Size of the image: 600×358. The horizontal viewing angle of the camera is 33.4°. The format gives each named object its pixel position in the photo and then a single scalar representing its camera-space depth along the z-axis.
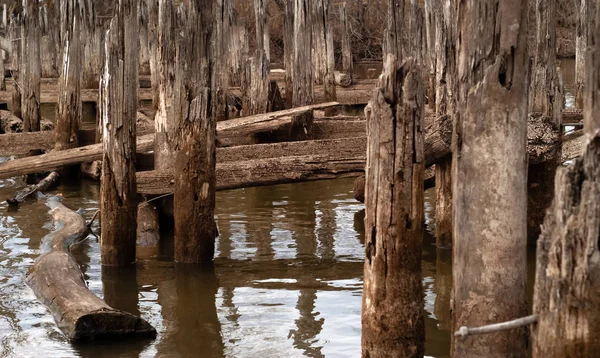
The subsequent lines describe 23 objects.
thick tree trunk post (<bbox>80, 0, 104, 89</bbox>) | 15.43
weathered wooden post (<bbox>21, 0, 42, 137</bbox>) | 14.79
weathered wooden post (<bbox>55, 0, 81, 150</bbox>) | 13.02
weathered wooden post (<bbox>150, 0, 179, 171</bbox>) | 8.26
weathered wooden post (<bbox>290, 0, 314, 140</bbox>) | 14.45
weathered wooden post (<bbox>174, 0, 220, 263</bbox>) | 8.01
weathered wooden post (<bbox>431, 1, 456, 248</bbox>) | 8.59
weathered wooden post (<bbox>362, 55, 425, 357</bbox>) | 5.44
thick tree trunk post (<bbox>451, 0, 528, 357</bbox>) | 5.02
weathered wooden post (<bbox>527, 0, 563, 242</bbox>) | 8.63
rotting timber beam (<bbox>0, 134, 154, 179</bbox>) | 11.42
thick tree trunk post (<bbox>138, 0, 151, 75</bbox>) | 18.28
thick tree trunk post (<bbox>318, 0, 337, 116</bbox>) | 17.16
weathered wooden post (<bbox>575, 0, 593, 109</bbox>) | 15.91
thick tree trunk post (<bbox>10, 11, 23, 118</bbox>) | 16.44
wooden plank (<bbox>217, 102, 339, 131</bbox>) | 11.88
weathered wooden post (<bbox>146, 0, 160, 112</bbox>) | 13.57
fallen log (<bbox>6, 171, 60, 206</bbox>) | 11.66
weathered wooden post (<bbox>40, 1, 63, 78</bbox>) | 22.73
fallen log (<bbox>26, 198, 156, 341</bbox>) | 6.43
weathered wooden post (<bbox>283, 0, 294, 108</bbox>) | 15.81
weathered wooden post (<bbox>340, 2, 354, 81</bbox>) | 20.25
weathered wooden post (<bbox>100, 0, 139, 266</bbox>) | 8.05
